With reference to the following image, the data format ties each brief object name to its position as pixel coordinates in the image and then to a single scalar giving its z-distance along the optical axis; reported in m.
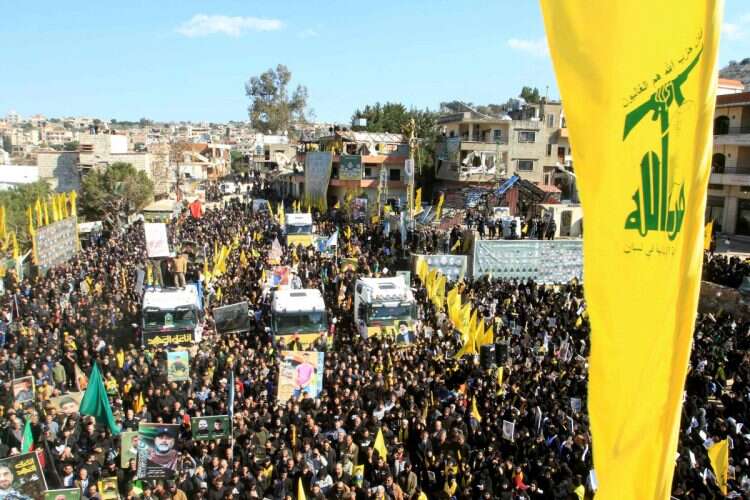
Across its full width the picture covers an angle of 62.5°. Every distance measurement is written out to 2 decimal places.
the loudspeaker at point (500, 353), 14.53
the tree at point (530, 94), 83.00
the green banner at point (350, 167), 47.66
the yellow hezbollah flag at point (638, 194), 2.67
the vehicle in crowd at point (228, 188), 68.07
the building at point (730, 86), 45.58
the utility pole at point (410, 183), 34.04
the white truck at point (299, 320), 16.36
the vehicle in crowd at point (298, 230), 28.77
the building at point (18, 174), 57.97
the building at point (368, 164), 48.47
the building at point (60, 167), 55.66
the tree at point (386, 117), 63.34
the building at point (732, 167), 35.28
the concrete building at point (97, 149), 54.59
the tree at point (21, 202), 38.66
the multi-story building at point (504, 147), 44.69
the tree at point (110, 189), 46.34
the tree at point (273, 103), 84.69
